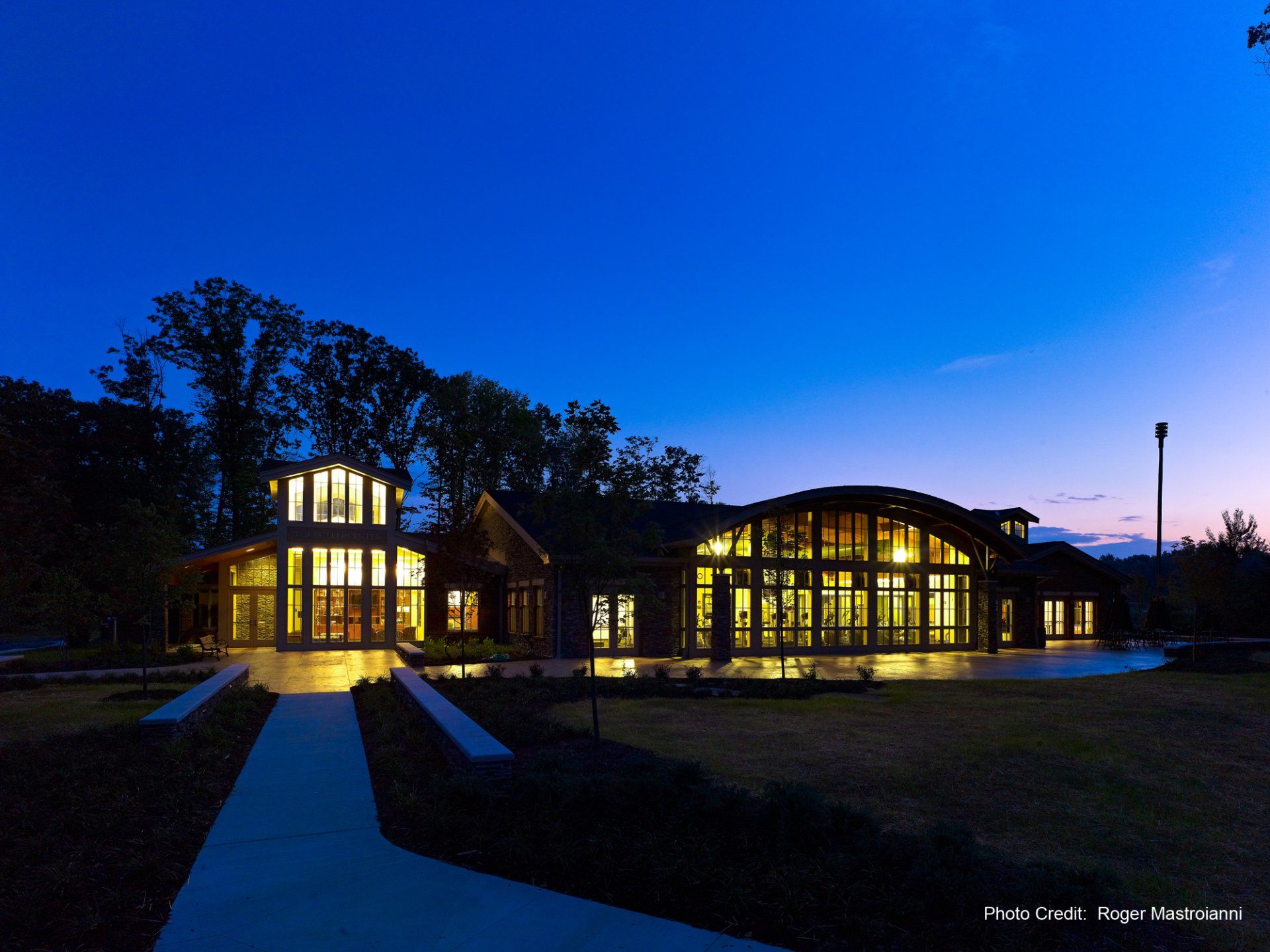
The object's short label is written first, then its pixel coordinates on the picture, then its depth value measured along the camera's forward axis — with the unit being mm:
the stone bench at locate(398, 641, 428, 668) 21125
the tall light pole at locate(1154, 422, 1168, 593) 42128
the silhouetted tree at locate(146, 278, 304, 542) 41625
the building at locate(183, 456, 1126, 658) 25656
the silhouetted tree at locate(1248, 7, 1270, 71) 6629
